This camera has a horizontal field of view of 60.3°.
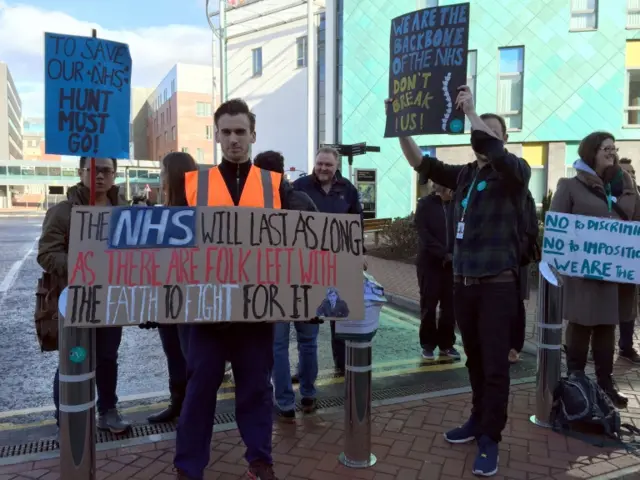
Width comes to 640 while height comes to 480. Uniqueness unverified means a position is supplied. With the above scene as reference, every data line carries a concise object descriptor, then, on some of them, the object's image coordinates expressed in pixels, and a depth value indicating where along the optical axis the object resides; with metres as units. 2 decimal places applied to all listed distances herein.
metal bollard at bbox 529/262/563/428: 3.95
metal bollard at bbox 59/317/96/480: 2.73
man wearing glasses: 3.44
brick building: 63.03
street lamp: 32.12
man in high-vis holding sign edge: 2.86
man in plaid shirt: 3.21
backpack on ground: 3.72
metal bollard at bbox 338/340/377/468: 3.36
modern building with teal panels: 17.75
